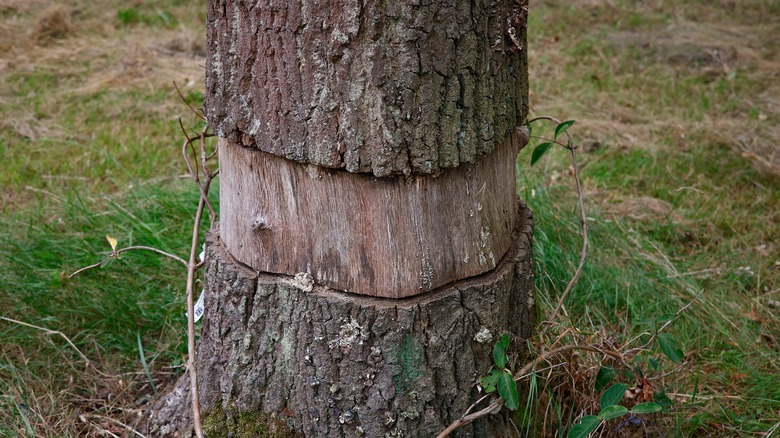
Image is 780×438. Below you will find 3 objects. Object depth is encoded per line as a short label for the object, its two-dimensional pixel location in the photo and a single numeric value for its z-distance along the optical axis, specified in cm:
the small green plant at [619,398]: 179
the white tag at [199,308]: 213
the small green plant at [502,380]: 183
